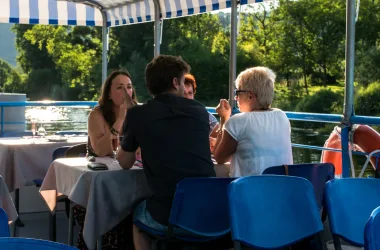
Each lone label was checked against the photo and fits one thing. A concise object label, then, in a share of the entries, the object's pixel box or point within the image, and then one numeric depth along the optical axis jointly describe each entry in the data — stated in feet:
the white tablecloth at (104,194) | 10.71
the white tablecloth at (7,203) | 10.43
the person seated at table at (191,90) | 14.57
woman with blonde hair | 10.94
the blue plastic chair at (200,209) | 9.55
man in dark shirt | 10.19
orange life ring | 13.67
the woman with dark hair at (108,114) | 13.12
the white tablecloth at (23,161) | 15.52
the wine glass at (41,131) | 16.73
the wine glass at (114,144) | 13.05
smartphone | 11.07
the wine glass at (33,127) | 16.44
